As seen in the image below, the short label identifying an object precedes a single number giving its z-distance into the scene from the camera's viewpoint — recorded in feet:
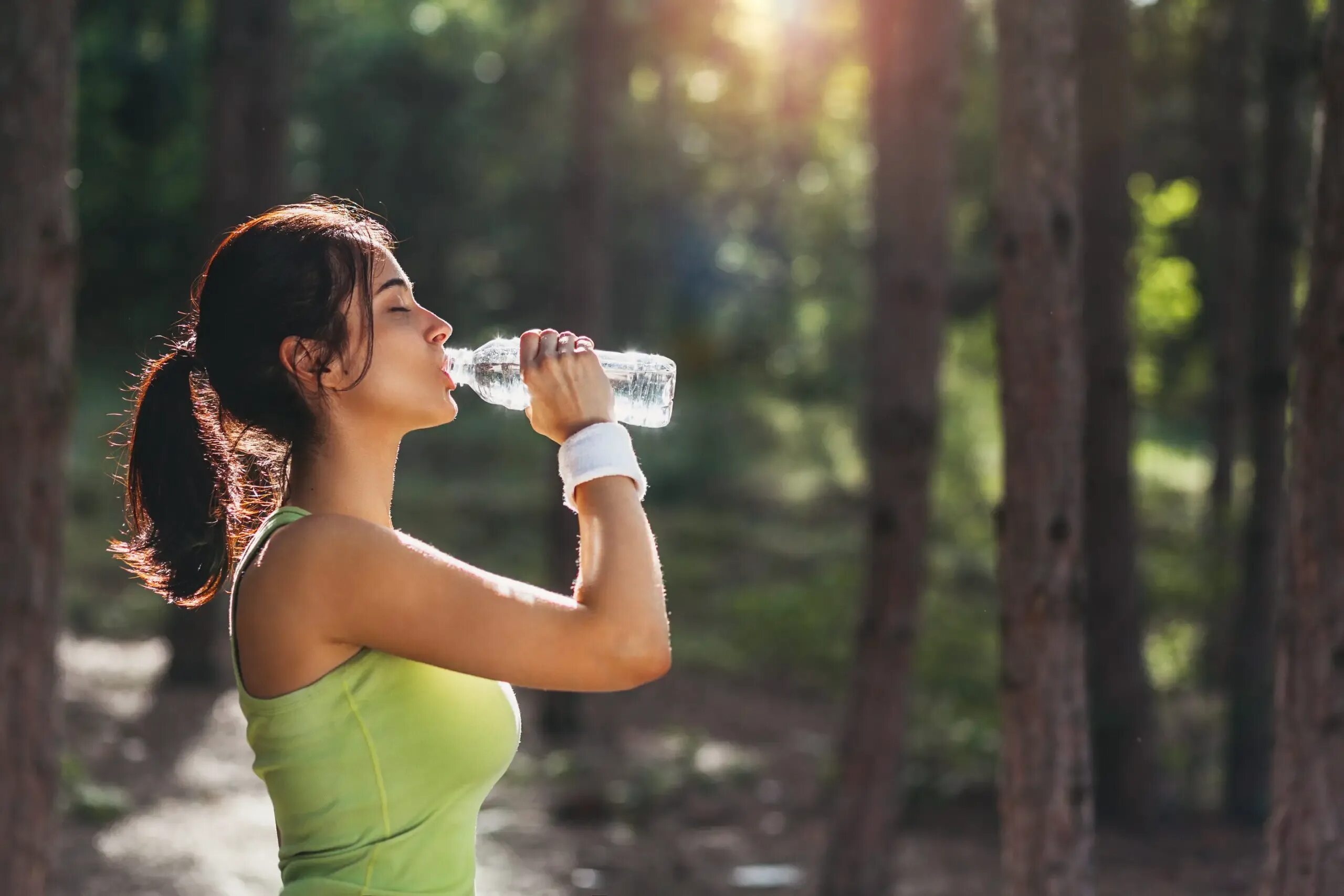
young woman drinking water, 7.09
